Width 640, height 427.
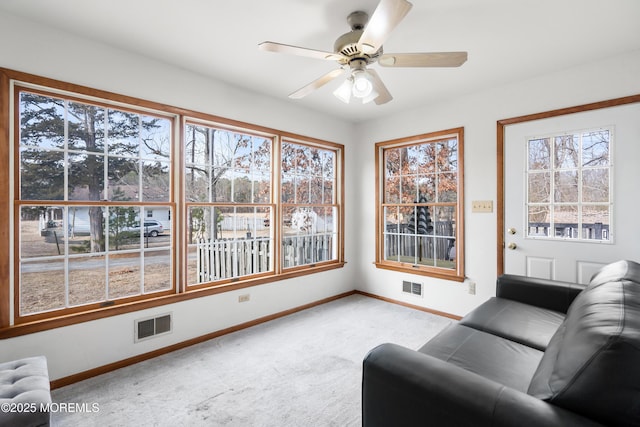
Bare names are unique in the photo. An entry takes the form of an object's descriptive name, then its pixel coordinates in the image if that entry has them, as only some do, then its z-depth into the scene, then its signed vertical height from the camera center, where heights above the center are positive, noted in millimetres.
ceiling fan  1674 +991
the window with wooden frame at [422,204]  3584 +114
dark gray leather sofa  880 -623
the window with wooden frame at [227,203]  2980 +113
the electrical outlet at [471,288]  3377 -844
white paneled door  2531 +187
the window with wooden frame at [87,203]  2156 +91
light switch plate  3268 +80
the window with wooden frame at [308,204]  3818 +133
